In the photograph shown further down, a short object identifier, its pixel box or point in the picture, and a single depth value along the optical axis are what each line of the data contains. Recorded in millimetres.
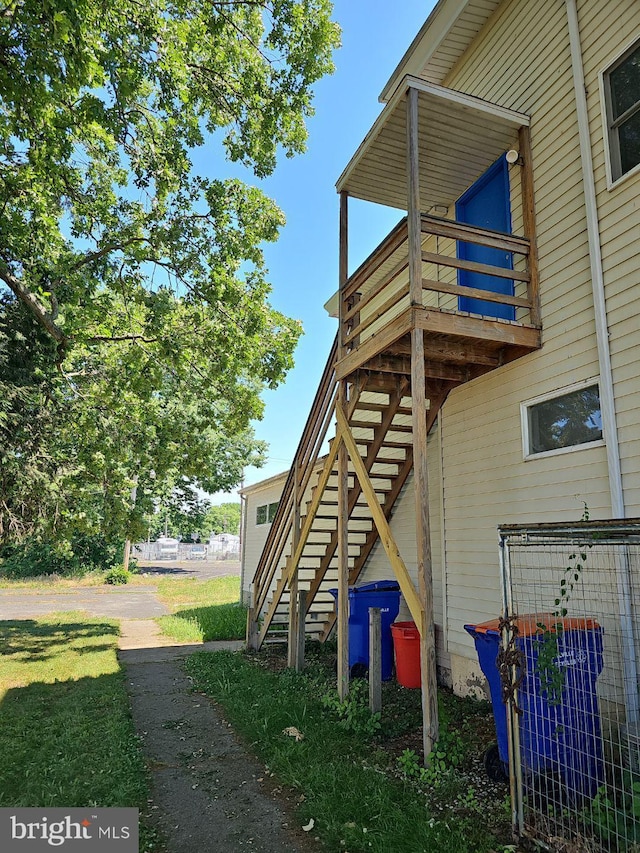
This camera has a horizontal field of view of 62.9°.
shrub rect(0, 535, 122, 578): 24406
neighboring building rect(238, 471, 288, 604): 14469
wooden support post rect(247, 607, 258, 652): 8773
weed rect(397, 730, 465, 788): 3957
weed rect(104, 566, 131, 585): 23812
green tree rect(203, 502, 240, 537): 72612
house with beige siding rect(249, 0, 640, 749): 4535
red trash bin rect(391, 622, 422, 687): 6375
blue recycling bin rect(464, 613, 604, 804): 3301
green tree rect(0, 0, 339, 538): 6027
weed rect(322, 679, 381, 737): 4984
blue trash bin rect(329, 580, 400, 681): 6996
